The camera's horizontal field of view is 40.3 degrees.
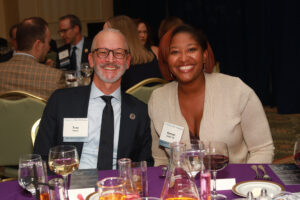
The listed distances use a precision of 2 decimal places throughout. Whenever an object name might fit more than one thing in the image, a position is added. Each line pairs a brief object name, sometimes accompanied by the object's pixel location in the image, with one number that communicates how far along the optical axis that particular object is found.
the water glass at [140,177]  1.60
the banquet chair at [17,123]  2.87
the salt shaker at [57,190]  1.49
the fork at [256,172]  1.78
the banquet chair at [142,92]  3.17
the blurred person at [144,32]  6.11
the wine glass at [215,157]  1.63
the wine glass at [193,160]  1.63
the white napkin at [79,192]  1.65
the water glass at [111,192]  1.23
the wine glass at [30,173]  1.61
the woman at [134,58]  3.86
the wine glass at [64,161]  1.72
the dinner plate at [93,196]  1.57
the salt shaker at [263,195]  1.35
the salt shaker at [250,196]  1.43
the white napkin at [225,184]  1.70
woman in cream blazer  2.49
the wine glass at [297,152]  1.69
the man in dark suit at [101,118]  2.45
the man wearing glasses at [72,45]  5.71
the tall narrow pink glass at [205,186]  1.48
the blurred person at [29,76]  3.70
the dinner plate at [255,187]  1.59
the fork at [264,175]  1.76
